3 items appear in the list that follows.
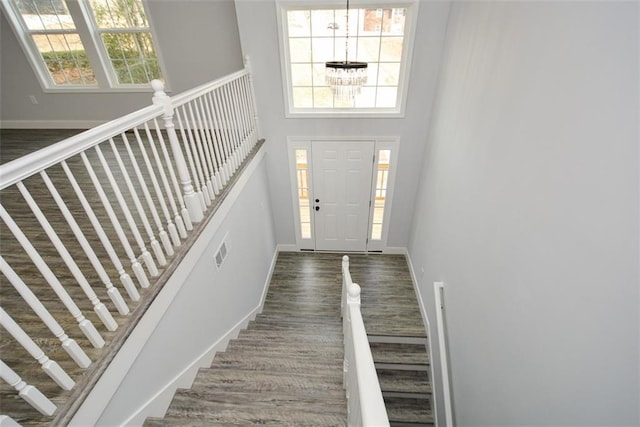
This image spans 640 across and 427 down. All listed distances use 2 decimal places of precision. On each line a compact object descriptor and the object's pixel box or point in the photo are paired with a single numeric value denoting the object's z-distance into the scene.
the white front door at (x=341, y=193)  4.14
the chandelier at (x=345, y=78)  2.34
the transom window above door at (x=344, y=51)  3.31
